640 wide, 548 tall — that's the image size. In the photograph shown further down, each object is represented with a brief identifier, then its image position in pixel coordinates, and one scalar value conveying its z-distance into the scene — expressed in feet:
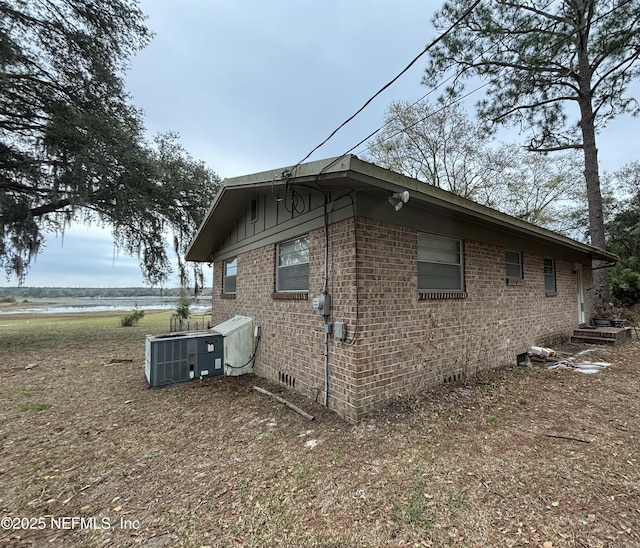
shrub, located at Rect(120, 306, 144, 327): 52.59
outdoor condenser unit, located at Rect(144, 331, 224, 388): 18.08
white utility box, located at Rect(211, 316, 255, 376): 20.38
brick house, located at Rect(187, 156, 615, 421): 12.60
